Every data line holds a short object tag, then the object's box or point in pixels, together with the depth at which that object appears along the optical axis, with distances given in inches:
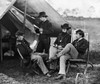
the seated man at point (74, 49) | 238.4
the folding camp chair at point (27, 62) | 248.8
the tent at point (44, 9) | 290.5
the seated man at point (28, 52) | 247.4
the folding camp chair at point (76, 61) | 243.6
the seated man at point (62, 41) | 256.1
